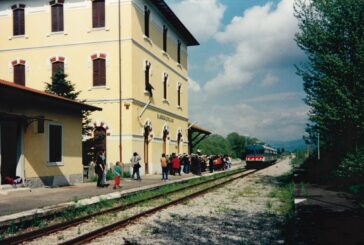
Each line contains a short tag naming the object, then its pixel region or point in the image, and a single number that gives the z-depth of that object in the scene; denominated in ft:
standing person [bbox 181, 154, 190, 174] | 100.01
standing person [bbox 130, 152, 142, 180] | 71.41
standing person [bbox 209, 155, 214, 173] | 108.06
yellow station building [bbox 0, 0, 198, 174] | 82.07
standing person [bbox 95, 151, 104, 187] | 57.21
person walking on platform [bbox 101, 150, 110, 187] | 57.67
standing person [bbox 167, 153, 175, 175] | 91.21
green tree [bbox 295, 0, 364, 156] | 52.21
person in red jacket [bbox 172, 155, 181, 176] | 88.33
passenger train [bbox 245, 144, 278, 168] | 140.36
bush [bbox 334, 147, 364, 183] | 47.50
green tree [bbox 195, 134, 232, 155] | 246.31
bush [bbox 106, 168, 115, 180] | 75.34
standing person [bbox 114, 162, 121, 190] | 55.76
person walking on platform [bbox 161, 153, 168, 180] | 73.09
